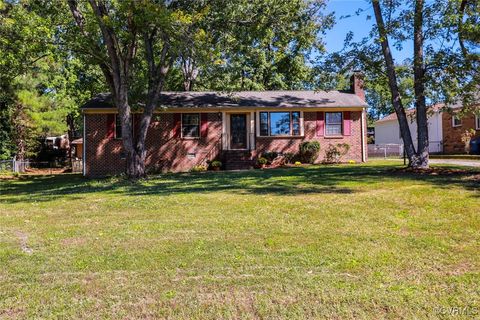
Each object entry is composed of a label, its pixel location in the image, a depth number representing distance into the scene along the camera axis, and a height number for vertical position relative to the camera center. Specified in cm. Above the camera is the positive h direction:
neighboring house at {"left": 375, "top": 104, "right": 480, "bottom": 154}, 2671 +126
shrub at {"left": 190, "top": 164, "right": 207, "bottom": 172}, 1984 -71
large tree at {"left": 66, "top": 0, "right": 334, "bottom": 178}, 1278 +418
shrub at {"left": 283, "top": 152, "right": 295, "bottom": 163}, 2081 -25
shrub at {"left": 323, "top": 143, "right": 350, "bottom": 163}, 2098 -3
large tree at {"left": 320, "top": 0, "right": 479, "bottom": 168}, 1170 +280
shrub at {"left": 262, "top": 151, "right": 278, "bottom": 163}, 2044 -16
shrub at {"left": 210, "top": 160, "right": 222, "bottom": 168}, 1988 -53
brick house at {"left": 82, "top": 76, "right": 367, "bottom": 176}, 1997 +115
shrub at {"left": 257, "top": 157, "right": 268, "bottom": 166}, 2004 -42
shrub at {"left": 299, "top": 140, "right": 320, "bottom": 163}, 2055 +4
